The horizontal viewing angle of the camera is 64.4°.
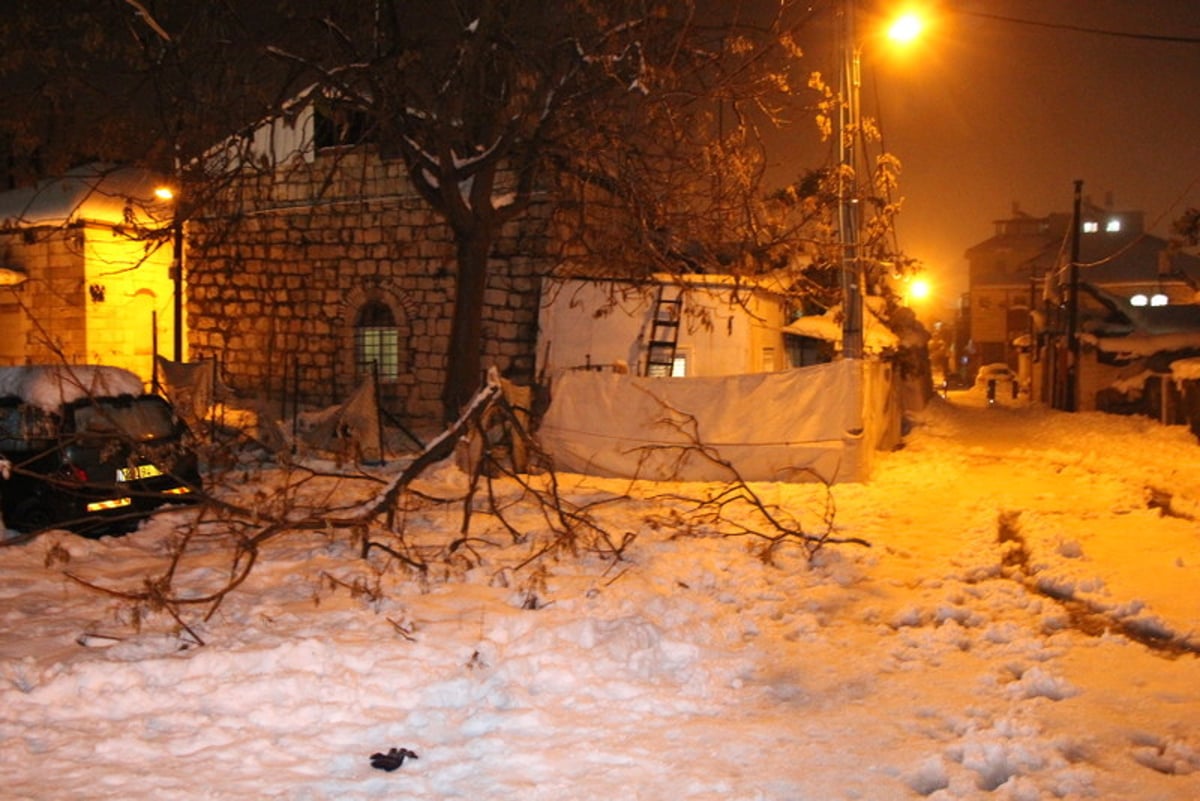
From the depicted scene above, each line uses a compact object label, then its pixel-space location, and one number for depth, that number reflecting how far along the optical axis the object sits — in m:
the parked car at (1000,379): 43.83
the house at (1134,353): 23.80
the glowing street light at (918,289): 21.91
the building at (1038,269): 54.28
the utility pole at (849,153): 12.00
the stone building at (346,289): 17.80
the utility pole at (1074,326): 27.95
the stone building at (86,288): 19.62
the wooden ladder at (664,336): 17.89
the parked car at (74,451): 8.66
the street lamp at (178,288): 17.77
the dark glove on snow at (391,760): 4.13
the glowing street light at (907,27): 11.60
